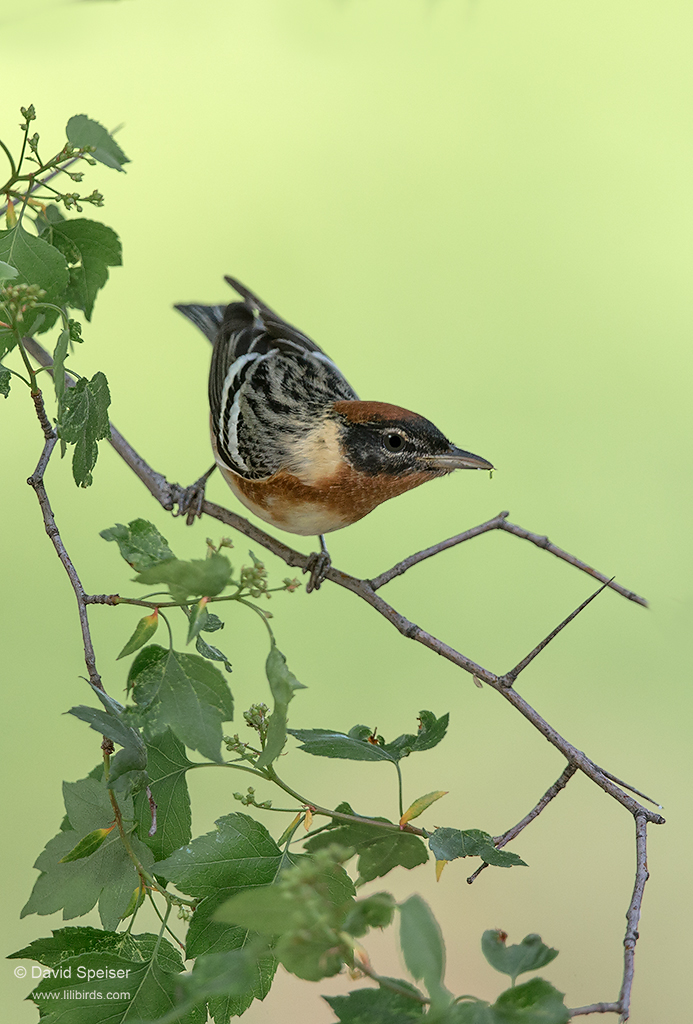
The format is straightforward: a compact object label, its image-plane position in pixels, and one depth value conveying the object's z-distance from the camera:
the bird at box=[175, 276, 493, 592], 2.88
